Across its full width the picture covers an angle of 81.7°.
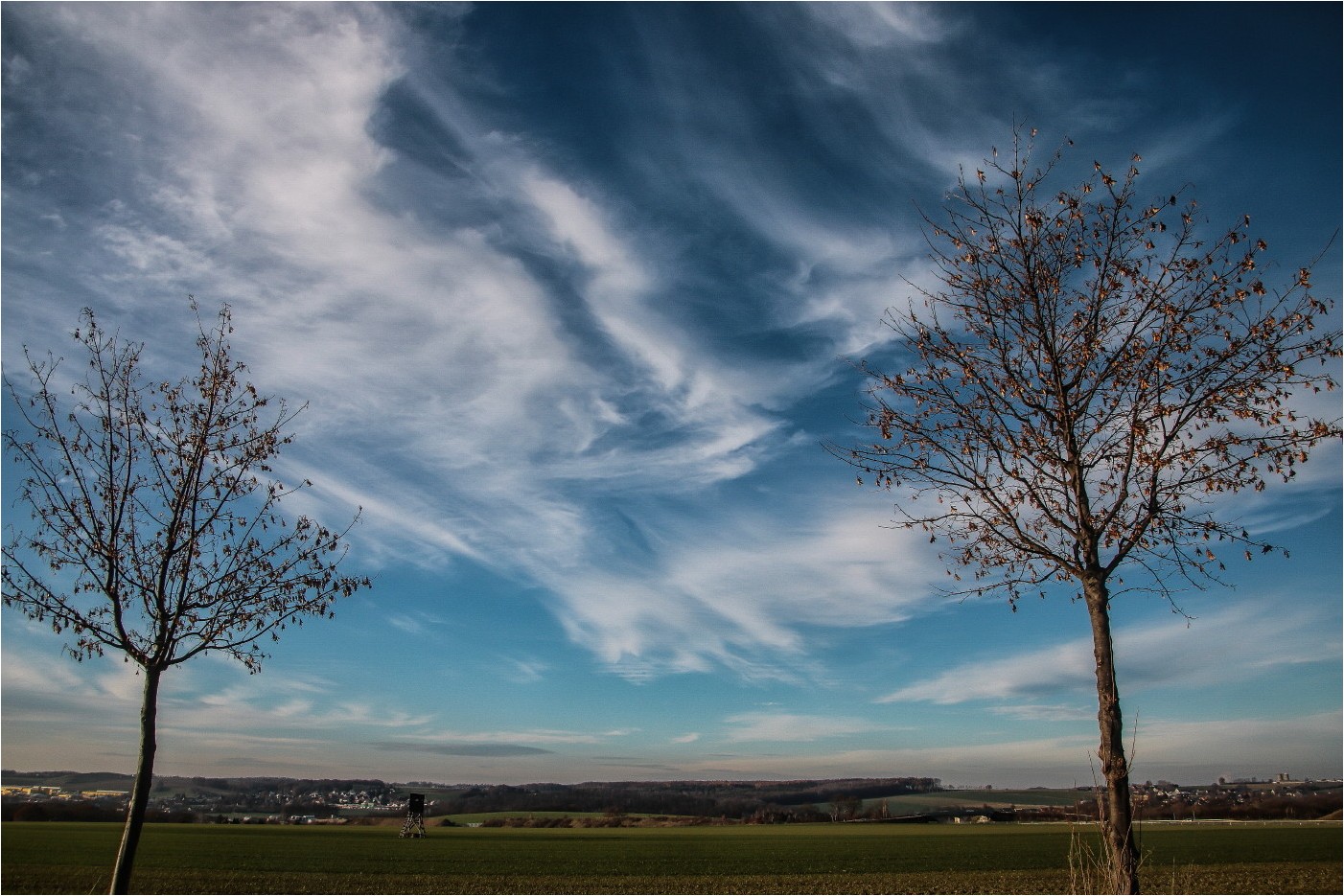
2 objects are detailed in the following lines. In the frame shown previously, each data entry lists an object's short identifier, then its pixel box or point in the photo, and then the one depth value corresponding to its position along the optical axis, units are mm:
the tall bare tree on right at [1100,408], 8961
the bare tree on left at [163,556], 10453
